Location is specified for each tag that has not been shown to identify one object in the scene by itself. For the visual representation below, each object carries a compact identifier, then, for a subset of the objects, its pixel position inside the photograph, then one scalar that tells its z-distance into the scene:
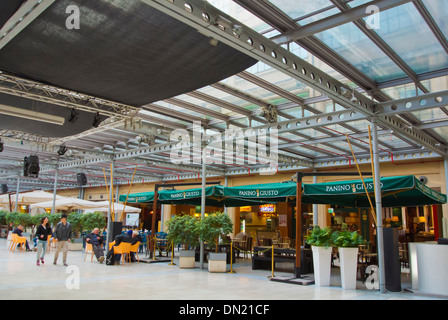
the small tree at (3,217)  24.05
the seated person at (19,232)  16.19
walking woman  11.44
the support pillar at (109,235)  13.24
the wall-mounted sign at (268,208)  21.36
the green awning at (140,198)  14.74
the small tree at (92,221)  17.00
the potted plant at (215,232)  10.85
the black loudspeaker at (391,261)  8.20
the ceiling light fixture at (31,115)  7.89
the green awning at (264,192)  10.32
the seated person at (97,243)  12.59
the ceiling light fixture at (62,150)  14.41
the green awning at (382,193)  8.66
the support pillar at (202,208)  11.39
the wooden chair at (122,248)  11.87
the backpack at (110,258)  11.85
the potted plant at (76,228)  17.48
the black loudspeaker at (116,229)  13.19
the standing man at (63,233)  11.41
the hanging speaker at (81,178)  20.44
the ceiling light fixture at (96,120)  9.02
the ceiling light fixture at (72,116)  8.81
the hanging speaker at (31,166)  15.11
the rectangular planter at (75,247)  17.48
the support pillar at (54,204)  19.07
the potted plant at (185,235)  11.53
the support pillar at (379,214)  8.20
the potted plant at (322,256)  8.70
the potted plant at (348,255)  8.34
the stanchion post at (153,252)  13.42
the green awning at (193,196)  12.49
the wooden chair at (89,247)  13.08
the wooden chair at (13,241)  16.08
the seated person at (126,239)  11.85
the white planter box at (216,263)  10.82
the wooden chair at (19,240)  15.88
